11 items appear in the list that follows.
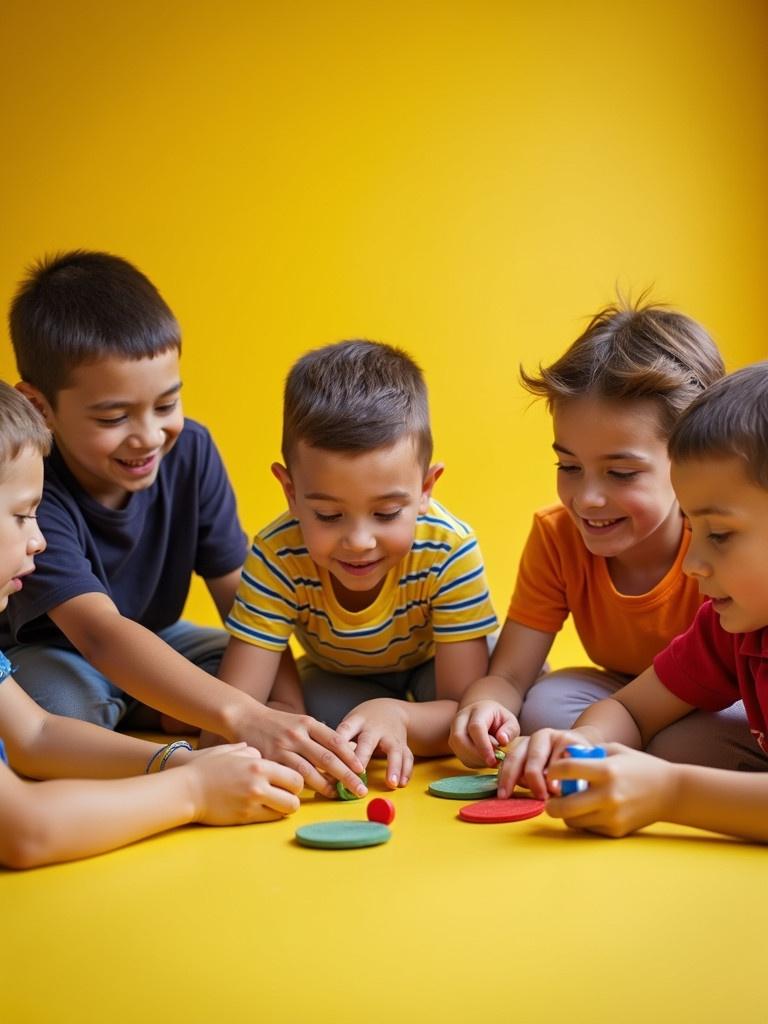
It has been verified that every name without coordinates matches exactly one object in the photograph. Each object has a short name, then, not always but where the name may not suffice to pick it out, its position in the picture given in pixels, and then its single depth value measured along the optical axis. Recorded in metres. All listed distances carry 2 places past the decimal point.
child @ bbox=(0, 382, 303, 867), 1.30
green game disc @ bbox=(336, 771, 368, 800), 1.58
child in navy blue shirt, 1.73
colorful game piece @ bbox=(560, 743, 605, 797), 1.33
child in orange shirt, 1.69
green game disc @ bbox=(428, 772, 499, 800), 1.57
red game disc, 1.46
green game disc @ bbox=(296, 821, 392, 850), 1.38
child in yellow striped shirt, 1.69
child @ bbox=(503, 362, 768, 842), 1.31
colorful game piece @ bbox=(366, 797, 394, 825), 1.47
